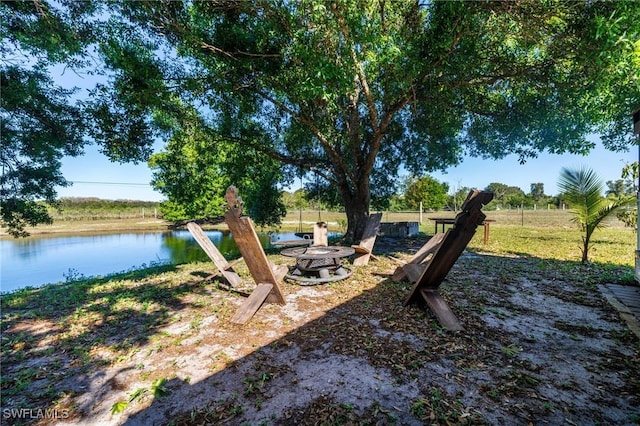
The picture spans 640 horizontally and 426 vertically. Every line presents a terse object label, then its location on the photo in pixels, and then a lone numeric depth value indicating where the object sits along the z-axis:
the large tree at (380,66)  4.68
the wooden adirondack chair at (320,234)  7.05
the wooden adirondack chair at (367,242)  6.63
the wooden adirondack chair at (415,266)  4.75
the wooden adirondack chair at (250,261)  3.54
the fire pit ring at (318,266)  5.14
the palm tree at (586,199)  6.28
